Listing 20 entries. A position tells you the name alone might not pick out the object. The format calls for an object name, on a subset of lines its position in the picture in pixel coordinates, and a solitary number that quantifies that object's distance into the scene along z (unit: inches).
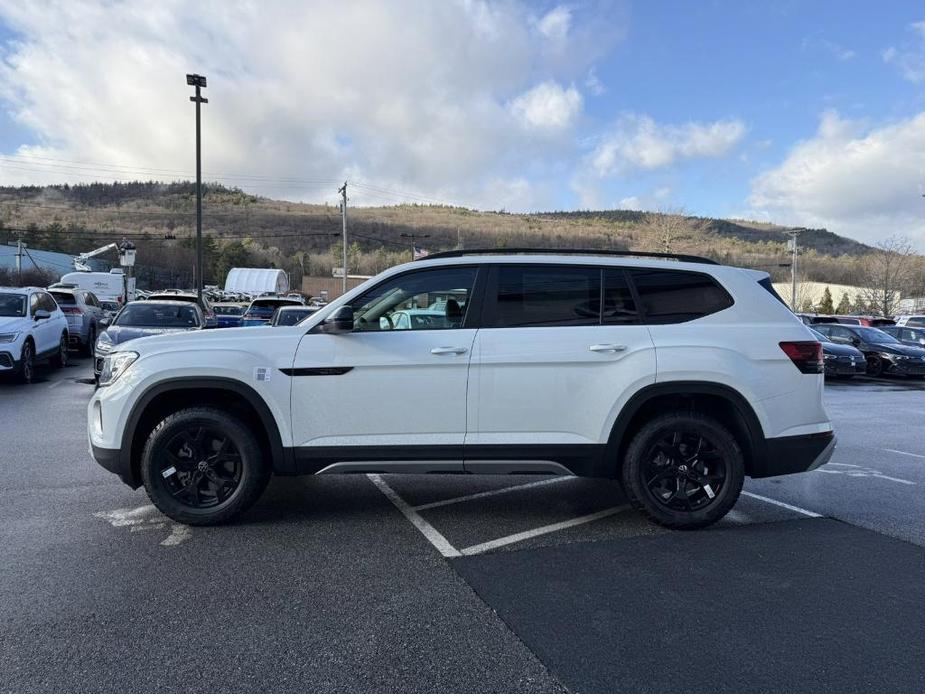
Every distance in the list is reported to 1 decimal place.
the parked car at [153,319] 451.2
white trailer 2385.6
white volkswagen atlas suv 170.4
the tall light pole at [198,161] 925.8
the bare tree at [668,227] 1537.9
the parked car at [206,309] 565.5
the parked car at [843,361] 658.8
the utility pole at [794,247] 1718.8
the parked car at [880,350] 684.7
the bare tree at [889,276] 1945.1
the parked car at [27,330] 445.1
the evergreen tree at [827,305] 2251.4
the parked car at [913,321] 957.5
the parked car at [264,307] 743.6
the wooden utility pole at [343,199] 1786.4
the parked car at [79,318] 655.8
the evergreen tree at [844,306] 2358.5
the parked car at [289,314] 517.6
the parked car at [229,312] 732.0
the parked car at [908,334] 766.0
